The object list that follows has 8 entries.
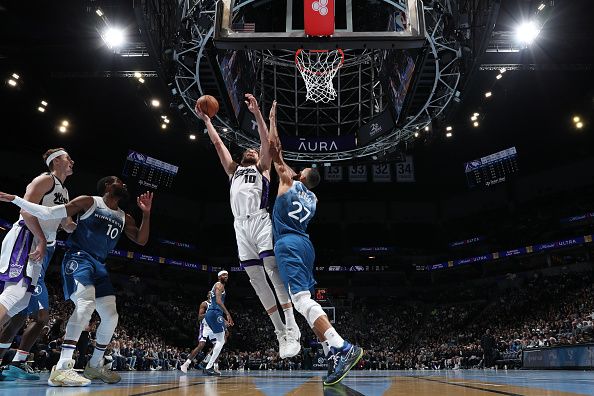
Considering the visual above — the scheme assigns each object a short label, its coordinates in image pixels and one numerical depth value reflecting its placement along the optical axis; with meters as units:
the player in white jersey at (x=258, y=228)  4.25
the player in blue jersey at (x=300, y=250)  3.44
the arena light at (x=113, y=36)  13.69
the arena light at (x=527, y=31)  13.25
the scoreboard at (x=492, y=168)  26.81
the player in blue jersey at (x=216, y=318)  8.76
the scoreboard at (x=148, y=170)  25.67
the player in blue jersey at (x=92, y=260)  3.92
